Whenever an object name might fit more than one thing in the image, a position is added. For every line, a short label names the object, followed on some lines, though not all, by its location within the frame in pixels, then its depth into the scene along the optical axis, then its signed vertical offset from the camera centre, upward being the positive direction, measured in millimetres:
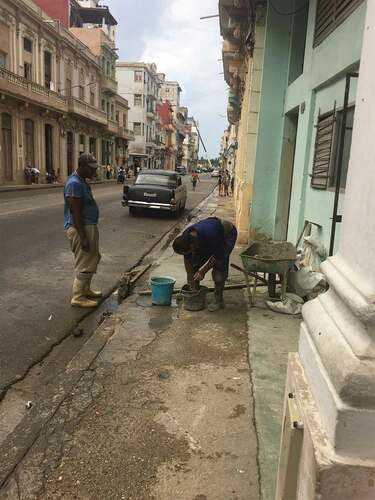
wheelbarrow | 5504 -1182
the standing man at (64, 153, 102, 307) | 5367 -828
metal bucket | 5602 -1668
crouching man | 5219 -1032
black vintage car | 15844 -1266
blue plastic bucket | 5754 -1658
